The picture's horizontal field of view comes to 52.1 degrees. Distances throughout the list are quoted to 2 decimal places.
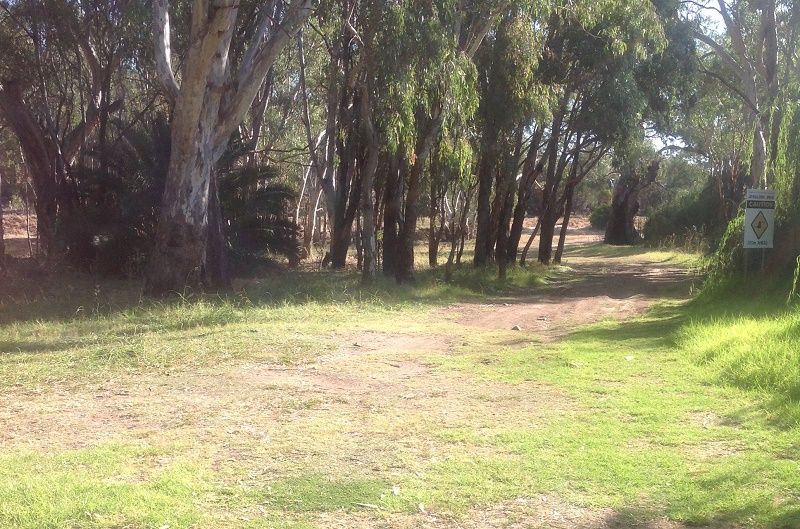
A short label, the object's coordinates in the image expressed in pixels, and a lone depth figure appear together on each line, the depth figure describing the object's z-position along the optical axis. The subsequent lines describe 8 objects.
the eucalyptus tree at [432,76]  15.42
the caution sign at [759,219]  12.23
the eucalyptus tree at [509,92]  18.52
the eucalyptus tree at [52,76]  20.09
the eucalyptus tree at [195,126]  14.59
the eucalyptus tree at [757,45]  21.04
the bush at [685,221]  37.38
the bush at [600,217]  61.83
